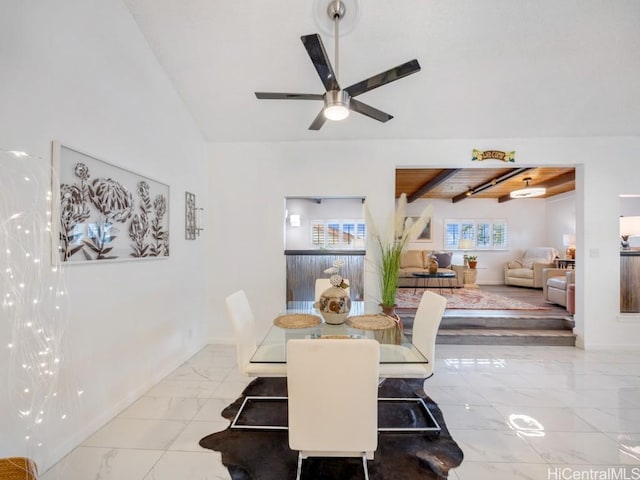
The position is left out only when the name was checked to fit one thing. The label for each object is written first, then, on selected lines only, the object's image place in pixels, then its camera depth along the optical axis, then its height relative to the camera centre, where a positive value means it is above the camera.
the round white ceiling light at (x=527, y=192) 5.78 +0.97
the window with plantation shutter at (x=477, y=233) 7.94 +0.22
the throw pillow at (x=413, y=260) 7.35 -0.46
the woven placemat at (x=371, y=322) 2.11 -0.60
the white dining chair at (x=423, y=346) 1.83 -0.66
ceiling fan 1.77 +1.04
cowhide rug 1.62 -1.26
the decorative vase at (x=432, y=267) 6.21 -0.53
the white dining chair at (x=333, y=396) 1.23 -0.67
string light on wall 1.45 -0.39
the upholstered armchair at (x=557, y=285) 4.48 -0.72
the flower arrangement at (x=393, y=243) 3.22 -0.02
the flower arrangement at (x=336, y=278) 2.18 -0.26
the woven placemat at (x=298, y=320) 2.16 -0.60
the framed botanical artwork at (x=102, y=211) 1.78 +0.22
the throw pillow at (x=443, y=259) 7.09 -0.42
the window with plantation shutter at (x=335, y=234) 7.77 +0.20
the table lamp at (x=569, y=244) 6.39 -0.07
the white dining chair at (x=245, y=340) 1.89 -0.69
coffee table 6.02 -0.68
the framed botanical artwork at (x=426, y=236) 8.07 +0.15
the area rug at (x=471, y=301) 4.75 -1.06
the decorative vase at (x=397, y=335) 1.94 -0.64
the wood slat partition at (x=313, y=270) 3.76 -0.36
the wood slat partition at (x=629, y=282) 3.54 -0.49
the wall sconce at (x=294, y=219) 7.45 +0.57
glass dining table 1.74 -0.63
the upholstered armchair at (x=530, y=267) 6.76 -0.61
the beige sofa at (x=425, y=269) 6.72 -0.65
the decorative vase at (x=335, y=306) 2.13 -0.46
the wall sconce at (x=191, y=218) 3.28 +0.28
